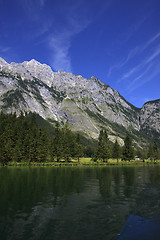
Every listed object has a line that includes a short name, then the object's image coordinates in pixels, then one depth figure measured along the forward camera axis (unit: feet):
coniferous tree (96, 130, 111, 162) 446.60
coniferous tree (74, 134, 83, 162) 439.22
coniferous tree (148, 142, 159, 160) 584.81
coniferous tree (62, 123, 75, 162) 422.82
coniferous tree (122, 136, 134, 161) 483.92
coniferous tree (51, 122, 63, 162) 415.83
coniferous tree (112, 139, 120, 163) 492.58
